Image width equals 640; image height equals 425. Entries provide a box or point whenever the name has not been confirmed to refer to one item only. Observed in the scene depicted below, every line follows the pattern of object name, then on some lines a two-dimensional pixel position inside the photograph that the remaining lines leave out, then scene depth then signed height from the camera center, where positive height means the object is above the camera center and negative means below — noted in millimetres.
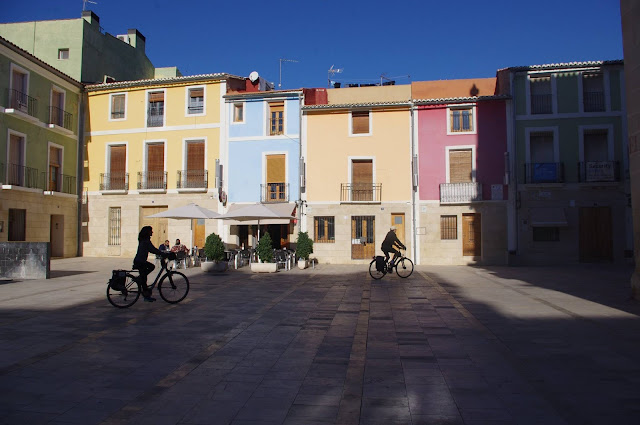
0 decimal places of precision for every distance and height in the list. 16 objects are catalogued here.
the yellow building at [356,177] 22953 +2746
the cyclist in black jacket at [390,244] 14234 -352
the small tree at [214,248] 16683 -566
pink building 22031 +2534
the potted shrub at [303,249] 19547 -690
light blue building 23797 +3978
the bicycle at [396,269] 14312 -1151
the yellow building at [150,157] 24312 +4002
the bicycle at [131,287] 8719 -1056
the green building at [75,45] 26547 +10999
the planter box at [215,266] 16828 -1206
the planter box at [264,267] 16953 -1250
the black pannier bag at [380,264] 14258 -961
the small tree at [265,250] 17156 -642
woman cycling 8828 -493
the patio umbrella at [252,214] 17953 +720
